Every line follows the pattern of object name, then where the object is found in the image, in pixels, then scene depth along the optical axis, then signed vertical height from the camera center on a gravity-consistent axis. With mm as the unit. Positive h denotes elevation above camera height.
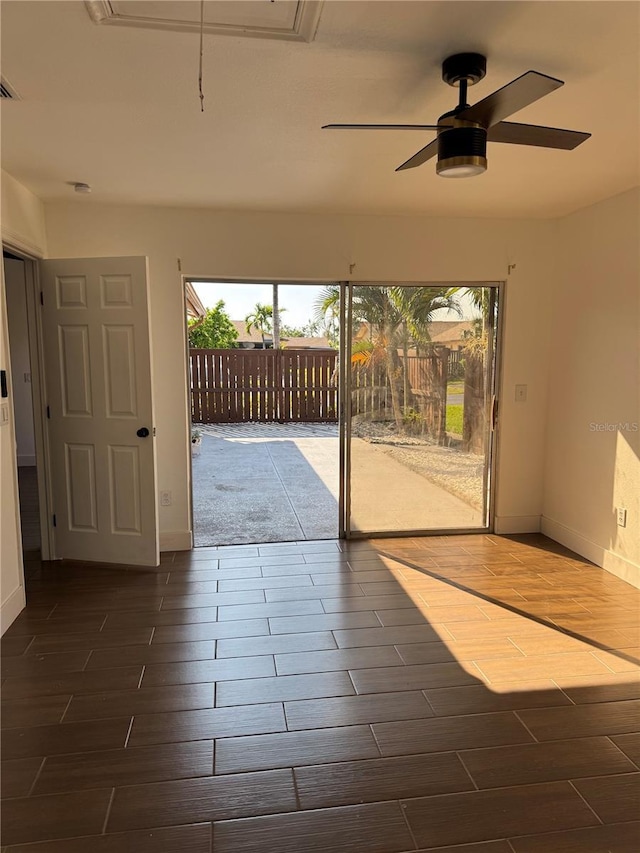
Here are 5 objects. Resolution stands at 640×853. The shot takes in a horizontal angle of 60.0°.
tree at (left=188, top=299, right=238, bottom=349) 12016 +670
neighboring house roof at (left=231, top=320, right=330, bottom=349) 13800 +558
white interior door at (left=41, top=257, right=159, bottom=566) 3621 -289
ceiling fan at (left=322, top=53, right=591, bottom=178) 1836 +788
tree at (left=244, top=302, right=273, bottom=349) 13219 +1065
